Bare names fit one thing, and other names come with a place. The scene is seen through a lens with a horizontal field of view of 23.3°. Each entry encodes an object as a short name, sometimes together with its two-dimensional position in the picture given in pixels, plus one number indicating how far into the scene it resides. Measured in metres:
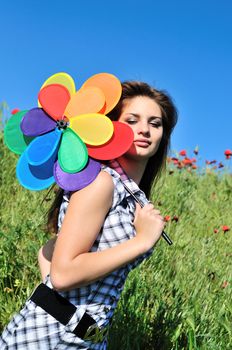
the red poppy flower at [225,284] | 3.45
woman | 1.74
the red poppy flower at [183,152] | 6.20
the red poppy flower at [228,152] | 6.15
